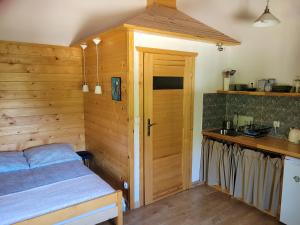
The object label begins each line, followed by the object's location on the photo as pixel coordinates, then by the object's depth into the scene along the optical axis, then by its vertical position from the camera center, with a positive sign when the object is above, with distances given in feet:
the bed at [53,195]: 6.41 -3.46
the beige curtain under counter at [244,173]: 8.68 -3.69
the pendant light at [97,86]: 9.84 -0.03
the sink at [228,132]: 10.65 -2.22
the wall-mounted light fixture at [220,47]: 11.14 +1.88
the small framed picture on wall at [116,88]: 9.09 -0.11
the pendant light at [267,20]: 7.41 +2.14
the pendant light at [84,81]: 11.28 +0.23
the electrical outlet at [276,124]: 10.29 -1.72
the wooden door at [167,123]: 9.37 -1.63
